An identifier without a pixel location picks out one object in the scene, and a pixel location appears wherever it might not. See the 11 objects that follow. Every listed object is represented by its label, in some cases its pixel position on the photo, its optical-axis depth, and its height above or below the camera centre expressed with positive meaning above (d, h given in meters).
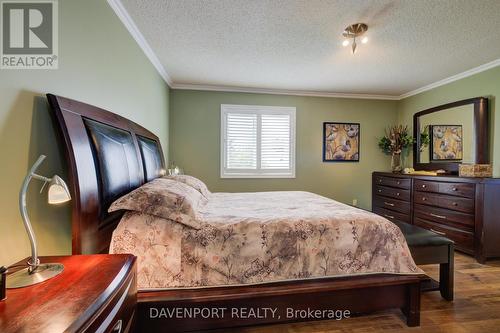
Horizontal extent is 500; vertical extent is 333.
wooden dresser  2.61 -0.58
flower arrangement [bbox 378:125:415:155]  4.23 +0.43
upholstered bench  1.83 -0.72
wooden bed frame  1.18 -0.79
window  4.12 +0.40
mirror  3.10 +0.44
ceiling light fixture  2.20 +1.31
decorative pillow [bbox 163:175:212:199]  2.23 -0.20
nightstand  0.63 -0.44
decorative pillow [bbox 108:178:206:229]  1.39 -0.26
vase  4.30 +0.03
